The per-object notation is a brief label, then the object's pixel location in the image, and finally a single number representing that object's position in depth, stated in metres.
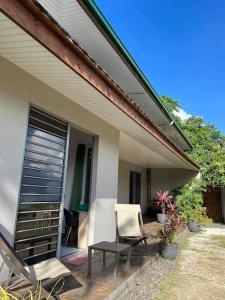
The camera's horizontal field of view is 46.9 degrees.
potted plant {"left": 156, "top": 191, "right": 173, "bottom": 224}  13.05
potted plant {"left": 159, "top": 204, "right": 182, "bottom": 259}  6.16
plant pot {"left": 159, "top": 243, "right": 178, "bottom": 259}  6.16
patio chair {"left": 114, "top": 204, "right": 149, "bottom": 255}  5.82
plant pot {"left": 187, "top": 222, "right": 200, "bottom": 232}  11.45
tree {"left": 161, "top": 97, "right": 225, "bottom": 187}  14.28
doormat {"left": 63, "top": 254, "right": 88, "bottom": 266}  4.85
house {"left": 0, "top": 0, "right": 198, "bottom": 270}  2.94
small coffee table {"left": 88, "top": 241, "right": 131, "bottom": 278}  4.07
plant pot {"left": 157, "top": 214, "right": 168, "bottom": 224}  13.05
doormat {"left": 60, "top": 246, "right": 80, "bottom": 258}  5.28
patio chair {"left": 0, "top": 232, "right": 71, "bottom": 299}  2.58
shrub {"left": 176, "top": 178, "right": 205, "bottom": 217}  12.47
